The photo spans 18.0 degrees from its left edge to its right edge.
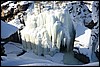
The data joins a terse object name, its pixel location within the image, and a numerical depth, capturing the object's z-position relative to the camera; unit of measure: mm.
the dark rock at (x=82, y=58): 27762
